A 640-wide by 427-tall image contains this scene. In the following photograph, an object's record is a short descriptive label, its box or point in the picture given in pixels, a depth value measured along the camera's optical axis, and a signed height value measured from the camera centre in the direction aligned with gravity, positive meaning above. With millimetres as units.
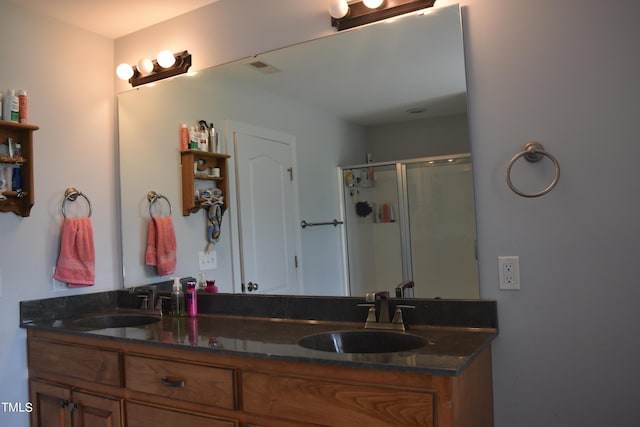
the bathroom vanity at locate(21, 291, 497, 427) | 1413 -449
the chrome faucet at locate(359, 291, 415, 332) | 1919 -320
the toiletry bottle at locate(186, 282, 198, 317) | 2441 -273
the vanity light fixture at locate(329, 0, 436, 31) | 1943 +902
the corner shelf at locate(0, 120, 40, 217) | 2275 +405
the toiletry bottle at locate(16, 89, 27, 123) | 2307 +677
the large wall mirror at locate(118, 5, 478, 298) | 1921 +339
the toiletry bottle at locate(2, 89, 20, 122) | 2260 +664
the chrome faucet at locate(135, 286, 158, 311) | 2599 -270
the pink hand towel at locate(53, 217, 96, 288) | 2457 -27
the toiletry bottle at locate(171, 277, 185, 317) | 2480 -288
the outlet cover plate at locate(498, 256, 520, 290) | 1779 -160
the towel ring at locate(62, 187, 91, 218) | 2533 +281
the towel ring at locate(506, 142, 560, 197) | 1697 +240
